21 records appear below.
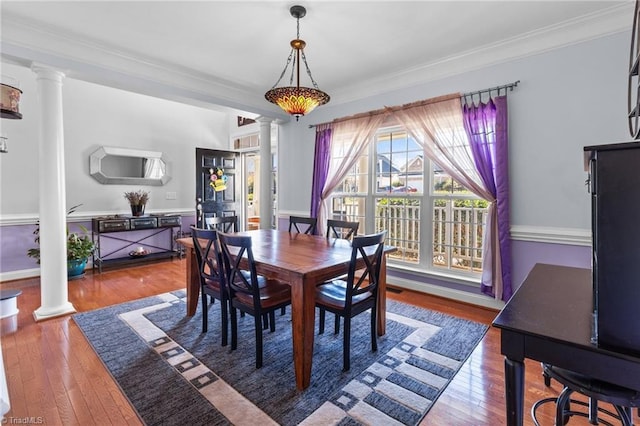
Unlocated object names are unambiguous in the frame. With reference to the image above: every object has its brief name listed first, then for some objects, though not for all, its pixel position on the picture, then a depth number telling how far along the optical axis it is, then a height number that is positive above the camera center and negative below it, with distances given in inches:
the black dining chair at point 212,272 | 92.1 -18.7
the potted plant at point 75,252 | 161.6 -20.8
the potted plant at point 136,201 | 194.5 +7.3
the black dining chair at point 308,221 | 140.9 -4.8
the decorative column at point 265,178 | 190.1 +20.8
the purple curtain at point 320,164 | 169.9 +26.1
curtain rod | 114.9 +46.8
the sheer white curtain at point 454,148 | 119.3 +25.7
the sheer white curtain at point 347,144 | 152.4 +33.7
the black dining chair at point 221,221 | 132.7 -4.1
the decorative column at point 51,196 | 111.8 +6.5
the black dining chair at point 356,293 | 80.5 -24.0
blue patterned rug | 66.5 -42.4
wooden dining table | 74.2 -15.5
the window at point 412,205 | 134.7 +2.0
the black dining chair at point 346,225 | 120.4 -5.9
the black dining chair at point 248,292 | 81.5 -23.5
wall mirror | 187.2 +30.1
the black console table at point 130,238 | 182.5 -16.4
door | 231.5 +21.7
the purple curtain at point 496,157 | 115.2 +19.9
